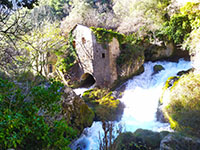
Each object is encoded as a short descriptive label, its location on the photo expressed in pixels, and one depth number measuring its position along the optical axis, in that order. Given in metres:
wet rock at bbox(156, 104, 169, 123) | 8.06
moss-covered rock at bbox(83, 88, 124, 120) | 9.69
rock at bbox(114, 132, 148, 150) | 5.49
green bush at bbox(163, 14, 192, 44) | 13.08
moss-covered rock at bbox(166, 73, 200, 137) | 5.34
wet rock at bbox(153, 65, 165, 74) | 12.68
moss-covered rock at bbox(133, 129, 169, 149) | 5.66
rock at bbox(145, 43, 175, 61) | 14.52
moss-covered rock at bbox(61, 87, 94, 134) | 6.23
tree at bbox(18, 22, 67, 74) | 10.43
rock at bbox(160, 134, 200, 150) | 4.54
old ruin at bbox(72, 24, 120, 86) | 13.16
